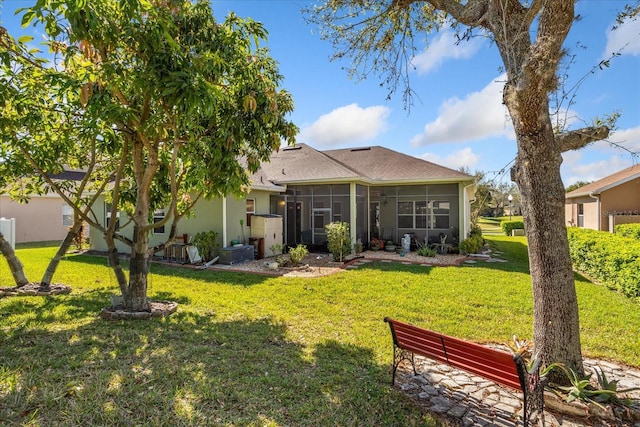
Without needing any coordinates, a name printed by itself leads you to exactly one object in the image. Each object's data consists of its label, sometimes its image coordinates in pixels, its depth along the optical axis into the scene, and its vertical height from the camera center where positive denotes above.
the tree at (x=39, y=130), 4.81 +1.67
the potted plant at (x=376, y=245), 15.95 -1.21
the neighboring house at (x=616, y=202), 17.80 +0.90
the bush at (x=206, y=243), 12.17 -0.85
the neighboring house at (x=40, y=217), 18.84 +0.26
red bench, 3.01 -1.42
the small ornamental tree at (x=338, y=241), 12.65 -0.80
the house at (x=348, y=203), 13.59 +0.78
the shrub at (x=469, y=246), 14.52 -1.17
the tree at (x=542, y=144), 3.35 +0.81
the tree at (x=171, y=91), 4.34 +1.94
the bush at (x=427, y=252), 13.95 -1.37
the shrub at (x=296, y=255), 11.69 -1.22
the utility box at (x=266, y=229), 13.95 -0.39
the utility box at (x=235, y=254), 12.20 -1.26
